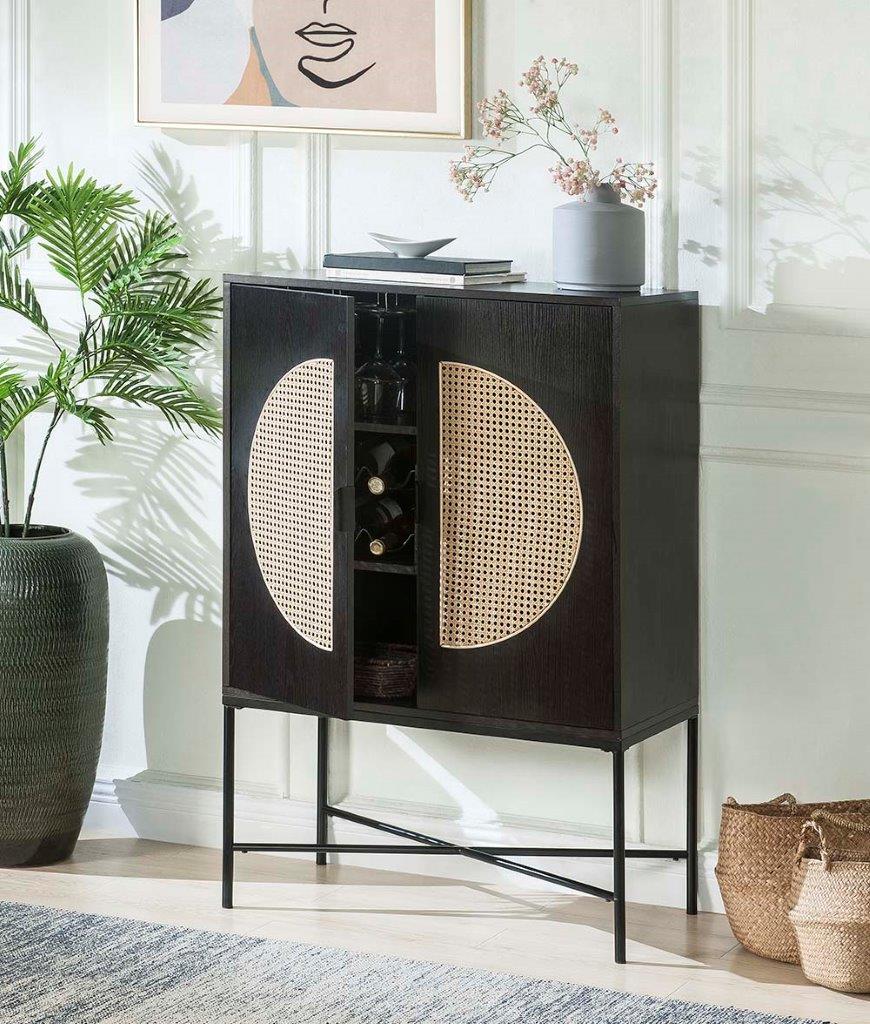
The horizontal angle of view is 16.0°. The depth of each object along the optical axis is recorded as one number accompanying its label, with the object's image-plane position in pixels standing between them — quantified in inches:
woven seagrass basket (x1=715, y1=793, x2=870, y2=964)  226.1
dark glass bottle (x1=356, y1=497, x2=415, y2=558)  236.3
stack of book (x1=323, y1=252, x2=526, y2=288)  229.5
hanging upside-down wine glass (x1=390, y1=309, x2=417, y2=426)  234.5
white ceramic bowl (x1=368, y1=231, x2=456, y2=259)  236.4
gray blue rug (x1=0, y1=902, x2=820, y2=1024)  212.0
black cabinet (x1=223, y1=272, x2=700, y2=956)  220.8
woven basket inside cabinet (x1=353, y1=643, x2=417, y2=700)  238.0
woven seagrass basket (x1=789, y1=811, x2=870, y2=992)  215.4
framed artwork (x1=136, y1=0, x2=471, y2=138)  249.1
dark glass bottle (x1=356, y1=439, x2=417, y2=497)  236.2
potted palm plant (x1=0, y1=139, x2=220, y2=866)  257.7
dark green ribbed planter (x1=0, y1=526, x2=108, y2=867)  257.3
